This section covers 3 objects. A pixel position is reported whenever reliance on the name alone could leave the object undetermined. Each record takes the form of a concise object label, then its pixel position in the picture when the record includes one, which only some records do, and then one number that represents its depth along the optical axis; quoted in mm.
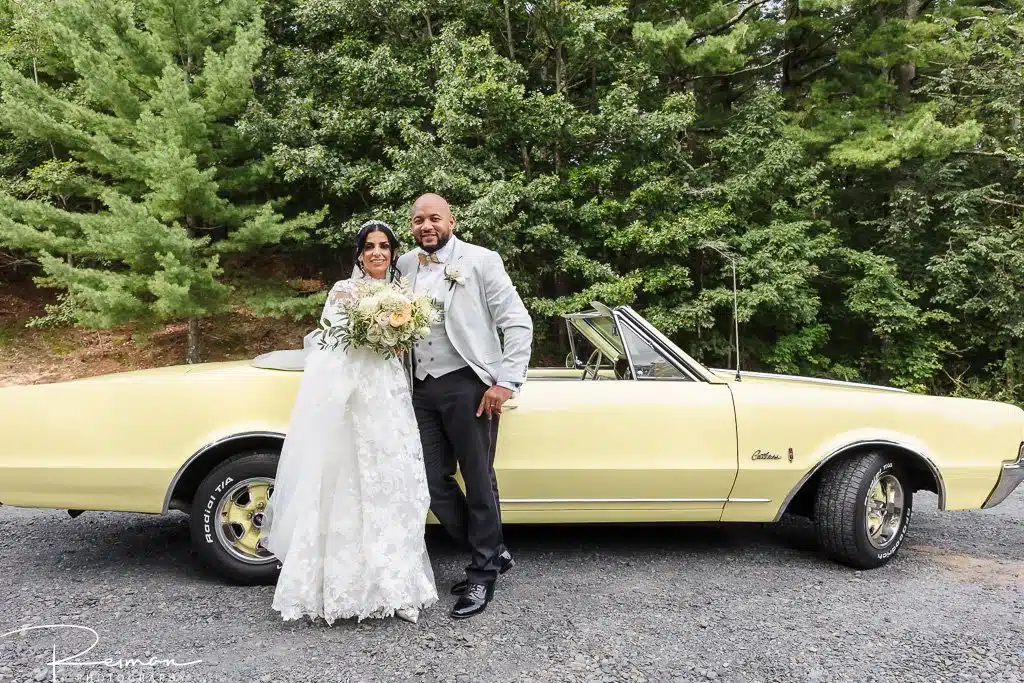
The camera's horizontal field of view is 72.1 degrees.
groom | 3107
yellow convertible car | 3314
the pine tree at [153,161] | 10953
